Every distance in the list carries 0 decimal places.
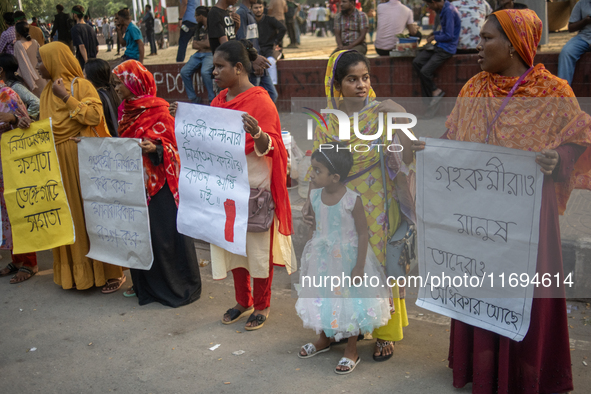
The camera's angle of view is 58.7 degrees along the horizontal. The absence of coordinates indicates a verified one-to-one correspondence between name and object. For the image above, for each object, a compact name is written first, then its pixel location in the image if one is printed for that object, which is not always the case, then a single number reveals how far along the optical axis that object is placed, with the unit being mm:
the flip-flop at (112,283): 4707
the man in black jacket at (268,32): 8859
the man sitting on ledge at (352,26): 8781
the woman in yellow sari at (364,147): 3031
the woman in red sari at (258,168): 3553
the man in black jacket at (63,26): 13412
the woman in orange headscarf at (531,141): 2541
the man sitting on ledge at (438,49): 7848
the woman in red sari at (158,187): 4094
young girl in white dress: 3096
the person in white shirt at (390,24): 9031
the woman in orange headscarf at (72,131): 4348
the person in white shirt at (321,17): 24294
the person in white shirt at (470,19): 8180
